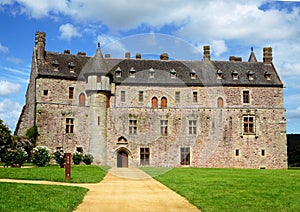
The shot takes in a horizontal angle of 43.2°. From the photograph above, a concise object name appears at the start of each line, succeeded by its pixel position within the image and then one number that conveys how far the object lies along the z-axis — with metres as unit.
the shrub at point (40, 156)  25.88
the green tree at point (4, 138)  27.68
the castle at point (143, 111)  34.66
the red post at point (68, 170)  16.94
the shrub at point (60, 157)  26.19
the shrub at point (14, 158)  23.70
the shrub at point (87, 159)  31.80
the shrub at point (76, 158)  31.00
